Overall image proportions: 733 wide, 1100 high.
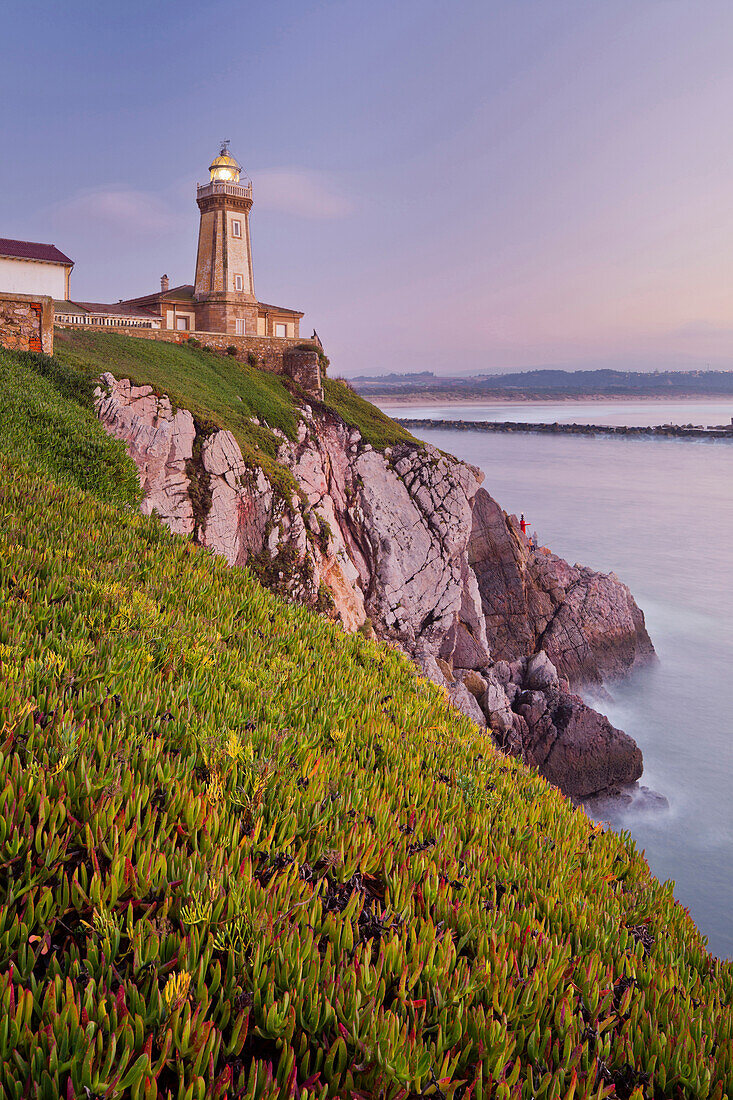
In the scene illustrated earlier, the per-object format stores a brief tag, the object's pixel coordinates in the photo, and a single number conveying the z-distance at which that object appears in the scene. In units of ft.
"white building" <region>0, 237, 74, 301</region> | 147.02
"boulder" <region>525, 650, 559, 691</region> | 90.12
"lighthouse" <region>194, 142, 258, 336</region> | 157.89
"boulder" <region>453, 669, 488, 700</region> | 82.38
